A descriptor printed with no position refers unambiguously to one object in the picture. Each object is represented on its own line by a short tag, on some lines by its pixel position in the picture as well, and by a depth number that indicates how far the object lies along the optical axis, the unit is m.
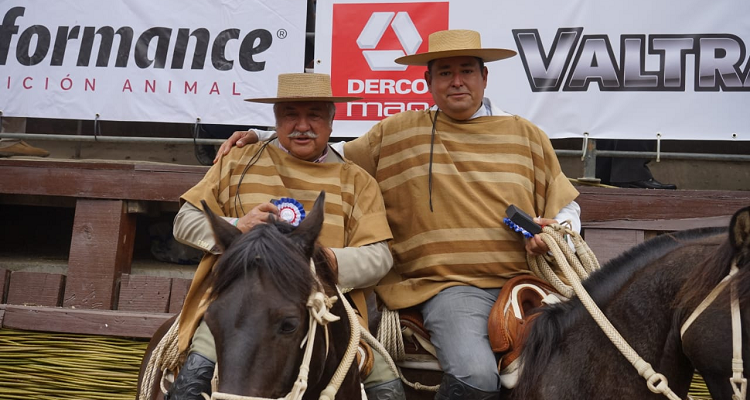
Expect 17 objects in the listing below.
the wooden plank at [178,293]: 4.92
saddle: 3.05
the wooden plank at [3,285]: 5.12
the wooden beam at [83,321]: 4.80
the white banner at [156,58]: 4.85
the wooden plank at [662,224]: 4.55
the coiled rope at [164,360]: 3.03
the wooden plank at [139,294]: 4.98
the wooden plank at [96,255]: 4.97
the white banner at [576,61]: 4.49
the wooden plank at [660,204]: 4.66
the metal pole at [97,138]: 5.12
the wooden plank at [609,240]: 4.59
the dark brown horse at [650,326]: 2.26
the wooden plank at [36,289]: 5.05
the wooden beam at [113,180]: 5.00
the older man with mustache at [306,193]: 2.99
